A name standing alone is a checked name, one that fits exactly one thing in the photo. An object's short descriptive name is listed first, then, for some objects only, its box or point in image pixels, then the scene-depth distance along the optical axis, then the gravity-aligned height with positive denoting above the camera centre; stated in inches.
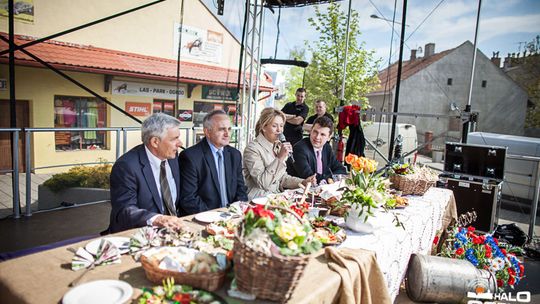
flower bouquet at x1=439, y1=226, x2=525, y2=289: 110.6 -42.3
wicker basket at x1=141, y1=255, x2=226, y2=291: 46.4 -22.8
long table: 46.5 -25.3
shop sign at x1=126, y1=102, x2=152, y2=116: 345.1 -1.3
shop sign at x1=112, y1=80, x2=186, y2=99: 328.2 +17.9
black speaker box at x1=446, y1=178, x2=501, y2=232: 181.2 -39.2
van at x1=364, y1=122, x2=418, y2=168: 463.1 -19.1
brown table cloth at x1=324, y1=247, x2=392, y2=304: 57.0 -27.7
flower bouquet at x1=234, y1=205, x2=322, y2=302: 42.4 -17.2
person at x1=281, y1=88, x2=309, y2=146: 248.7 -0.3
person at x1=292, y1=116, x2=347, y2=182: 146.0 -15.8
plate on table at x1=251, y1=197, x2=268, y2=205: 96.3 -24.5
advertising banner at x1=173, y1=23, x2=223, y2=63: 343.0 +69.5
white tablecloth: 77.4 -29.2
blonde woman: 124.4 -16.9
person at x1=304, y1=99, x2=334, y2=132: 242.4 +5.6
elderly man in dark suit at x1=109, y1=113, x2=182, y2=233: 80.3 -18.0
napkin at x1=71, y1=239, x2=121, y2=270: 53.5 -24.4
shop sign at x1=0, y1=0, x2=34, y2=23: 204.7 +54.0
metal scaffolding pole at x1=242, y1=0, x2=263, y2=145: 252.2 +55.6
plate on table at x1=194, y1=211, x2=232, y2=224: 79.5 -25.2
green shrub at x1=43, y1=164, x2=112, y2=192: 187.8 -43.3
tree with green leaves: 423.5 +75.7
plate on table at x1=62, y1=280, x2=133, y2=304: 43.3 -24.6
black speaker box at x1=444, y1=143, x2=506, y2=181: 181.8 -18.5
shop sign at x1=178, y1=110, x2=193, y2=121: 386.0 -5.4
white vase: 80.1 -23.7
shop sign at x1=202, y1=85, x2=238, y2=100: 376.8 +21.0
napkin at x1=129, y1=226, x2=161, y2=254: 60.3 -23.8
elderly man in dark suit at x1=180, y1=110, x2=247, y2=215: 105.4 -18.7
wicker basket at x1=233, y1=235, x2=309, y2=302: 42.1 -19.8
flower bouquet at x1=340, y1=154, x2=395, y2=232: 79.4 -18.4
